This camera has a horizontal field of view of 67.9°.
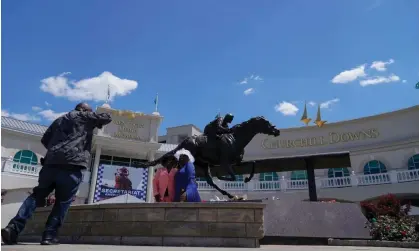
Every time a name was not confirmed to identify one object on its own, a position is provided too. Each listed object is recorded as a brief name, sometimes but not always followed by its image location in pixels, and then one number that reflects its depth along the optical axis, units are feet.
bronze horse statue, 26.84
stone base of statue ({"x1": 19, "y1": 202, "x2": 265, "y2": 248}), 18.61
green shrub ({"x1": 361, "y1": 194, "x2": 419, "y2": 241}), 26.55
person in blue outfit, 24.06
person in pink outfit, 25.27
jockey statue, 27.17
